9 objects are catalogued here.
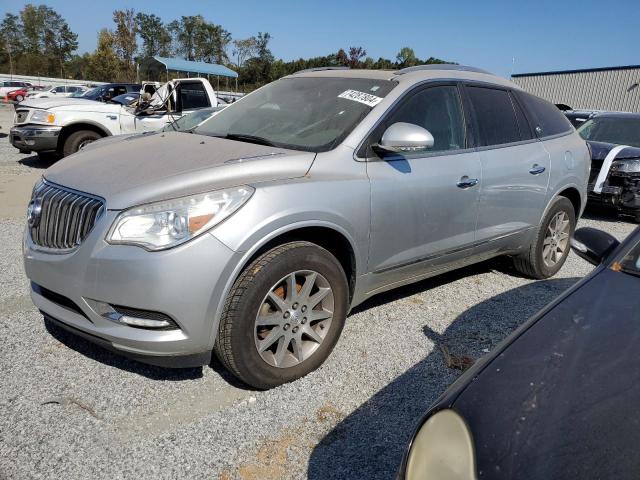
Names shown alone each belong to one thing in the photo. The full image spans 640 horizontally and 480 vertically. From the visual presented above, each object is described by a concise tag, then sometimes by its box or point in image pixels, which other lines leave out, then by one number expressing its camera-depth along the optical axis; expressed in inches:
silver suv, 96.1
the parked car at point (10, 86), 1537.9
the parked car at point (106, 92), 500.1
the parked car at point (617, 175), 286.4
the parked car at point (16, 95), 1393.9
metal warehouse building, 1055.0
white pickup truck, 372.2
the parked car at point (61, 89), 1330.2
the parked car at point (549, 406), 49.6
